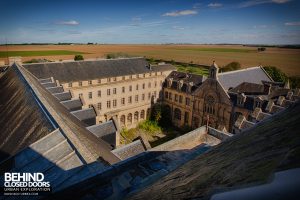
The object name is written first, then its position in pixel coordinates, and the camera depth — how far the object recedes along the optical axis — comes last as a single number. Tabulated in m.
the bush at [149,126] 41.85
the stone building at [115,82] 37.66
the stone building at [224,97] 30.45
